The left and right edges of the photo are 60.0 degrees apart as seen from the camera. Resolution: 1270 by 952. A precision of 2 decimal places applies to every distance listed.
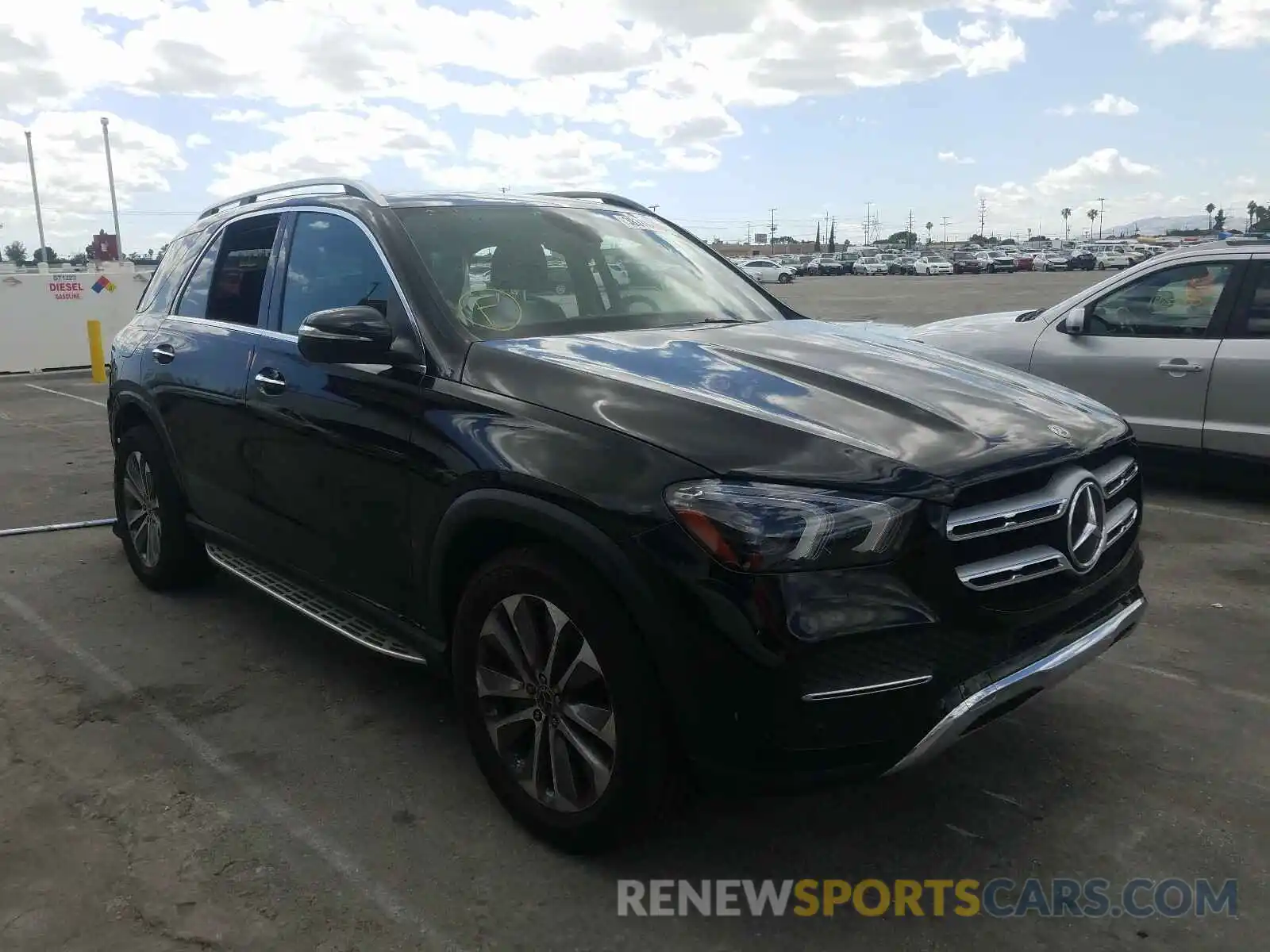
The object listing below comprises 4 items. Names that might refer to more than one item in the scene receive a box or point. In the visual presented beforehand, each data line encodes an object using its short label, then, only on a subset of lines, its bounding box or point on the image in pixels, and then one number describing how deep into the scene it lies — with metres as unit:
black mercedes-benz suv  2.49
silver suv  6.66
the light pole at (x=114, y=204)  44.50
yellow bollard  15.70
